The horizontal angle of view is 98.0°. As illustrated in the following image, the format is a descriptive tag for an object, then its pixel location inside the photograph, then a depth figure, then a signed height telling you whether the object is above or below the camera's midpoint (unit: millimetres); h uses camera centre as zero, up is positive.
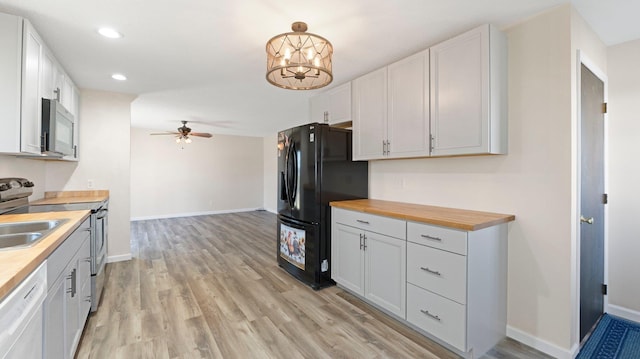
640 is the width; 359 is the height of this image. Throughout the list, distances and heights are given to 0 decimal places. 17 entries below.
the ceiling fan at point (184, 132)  5793 +996
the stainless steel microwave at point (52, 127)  2229 +422
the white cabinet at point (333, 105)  3275 +967
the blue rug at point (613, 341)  1931 -1158
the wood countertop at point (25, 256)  957 -334
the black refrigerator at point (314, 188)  3008 -74
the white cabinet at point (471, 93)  2018 +687
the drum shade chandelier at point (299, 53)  1787 +859
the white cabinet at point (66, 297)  1375 -696
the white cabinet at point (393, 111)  2432 +694
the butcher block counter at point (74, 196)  3400 -235
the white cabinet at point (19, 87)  1863 +627
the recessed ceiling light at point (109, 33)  2174 +1168
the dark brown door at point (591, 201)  2037 -128
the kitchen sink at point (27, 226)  1790 -328
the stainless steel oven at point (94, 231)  2410 -480
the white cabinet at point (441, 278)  1855 -720
